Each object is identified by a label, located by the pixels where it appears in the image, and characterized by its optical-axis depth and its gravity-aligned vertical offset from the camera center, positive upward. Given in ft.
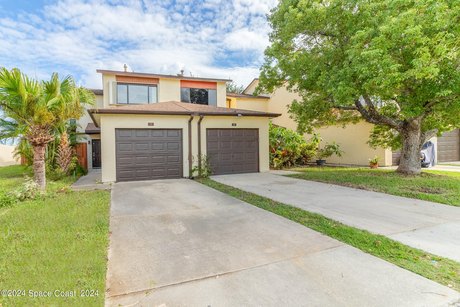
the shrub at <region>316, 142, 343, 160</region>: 51.98 -0.09
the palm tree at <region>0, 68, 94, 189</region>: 23.09 +4.96
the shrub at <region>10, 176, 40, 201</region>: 22.13 -3.46
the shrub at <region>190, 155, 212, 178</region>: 35.83 -2.57
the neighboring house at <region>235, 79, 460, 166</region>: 47.49 +1.30
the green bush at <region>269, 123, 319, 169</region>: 46.03 +0.78
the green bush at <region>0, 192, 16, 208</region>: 20.48 -3.87
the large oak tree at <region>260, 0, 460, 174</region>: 20.97 +8.91
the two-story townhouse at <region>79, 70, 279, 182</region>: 32.76 +1.81
